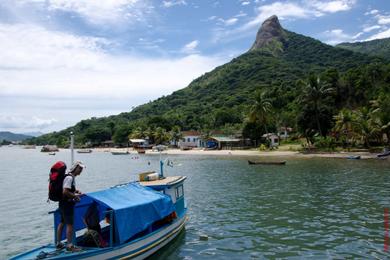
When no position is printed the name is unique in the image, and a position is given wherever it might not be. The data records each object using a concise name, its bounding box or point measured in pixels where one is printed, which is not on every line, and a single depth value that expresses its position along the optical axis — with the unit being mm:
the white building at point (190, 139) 141250
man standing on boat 12758
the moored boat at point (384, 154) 64750
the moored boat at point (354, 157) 65525
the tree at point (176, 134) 149425
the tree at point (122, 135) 183000
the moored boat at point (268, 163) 59469
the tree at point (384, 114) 70688
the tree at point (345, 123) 74562
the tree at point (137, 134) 166500
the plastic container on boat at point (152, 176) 19875
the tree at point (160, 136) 153875
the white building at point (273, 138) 103688
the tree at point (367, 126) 71269
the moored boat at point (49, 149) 179500
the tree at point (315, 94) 83812
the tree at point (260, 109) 92625
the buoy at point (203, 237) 18684
